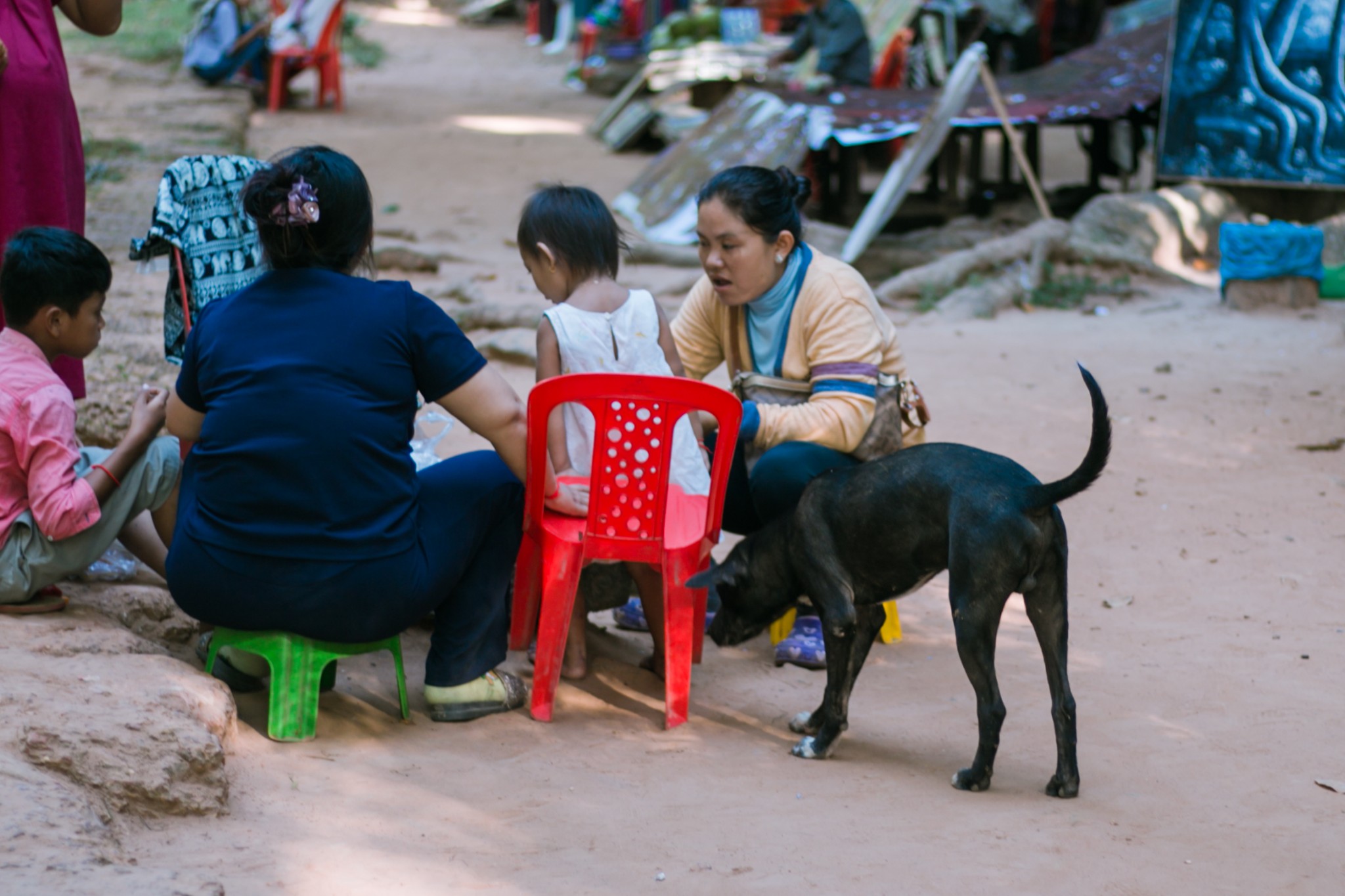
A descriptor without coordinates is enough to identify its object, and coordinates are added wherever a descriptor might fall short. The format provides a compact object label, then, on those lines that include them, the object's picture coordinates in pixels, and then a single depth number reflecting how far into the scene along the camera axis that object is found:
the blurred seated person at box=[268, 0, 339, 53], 31.75
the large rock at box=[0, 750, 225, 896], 3.95
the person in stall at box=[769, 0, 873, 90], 22.98
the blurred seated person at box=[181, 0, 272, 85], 31.97
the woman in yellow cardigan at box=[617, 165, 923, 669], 7.23
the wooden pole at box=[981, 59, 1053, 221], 19.09
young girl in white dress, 6.82
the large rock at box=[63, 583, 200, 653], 6.83
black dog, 5.65
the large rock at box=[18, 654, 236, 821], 4.87
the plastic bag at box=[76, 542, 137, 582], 7.23
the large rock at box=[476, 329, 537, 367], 13.66
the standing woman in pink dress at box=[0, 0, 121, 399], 7.12
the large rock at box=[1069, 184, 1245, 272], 18.55
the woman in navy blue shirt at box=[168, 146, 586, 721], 5.59
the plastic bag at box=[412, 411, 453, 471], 7.92
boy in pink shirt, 6.04
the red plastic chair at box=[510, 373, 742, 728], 6.19
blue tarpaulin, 16.42
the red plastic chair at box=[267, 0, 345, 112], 31.89
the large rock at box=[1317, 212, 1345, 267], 18.62
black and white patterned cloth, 7.52
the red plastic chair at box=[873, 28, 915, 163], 26.42
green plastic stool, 5.87
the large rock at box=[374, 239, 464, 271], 17.94
